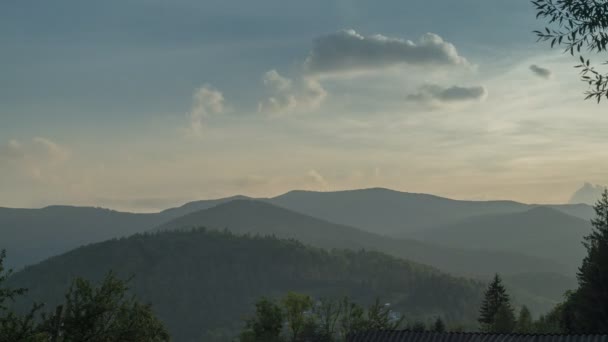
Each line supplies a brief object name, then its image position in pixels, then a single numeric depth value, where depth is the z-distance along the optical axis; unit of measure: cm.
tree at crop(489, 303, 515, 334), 8418
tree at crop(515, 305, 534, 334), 8828
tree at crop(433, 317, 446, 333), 10106
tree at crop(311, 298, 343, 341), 10000
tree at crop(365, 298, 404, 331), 9169
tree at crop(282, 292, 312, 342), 8494
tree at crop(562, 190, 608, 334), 5547
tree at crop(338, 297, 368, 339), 9569
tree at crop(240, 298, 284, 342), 8119
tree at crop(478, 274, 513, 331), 8962
